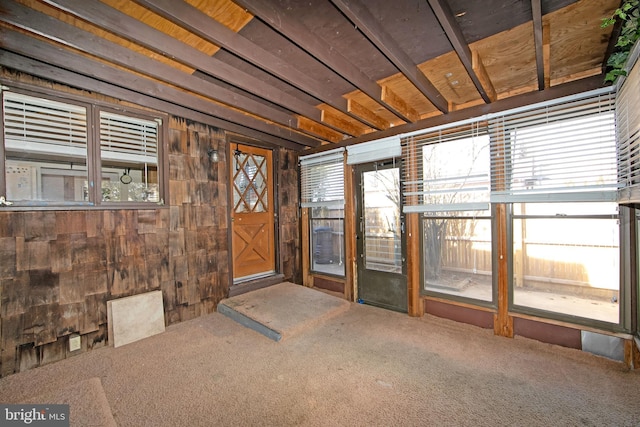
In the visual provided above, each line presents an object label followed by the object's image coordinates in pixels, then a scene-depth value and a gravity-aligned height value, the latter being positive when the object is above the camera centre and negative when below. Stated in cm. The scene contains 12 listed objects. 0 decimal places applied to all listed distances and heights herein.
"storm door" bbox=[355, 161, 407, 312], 358 -38
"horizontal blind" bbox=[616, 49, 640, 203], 166 +51
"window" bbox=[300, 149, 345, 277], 416 +11
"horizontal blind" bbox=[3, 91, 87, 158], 221 +85
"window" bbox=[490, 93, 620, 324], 224 +4
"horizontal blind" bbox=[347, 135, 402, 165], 341 +84
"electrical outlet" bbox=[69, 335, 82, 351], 245 -118
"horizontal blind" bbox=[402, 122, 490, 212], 284 +47
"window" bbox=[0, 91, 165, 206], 224 +63
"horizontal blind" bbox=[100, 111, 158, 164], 268 +85
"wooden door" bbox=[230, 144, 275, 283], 394 +2
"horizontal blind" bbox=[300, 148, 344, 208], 412 +56
